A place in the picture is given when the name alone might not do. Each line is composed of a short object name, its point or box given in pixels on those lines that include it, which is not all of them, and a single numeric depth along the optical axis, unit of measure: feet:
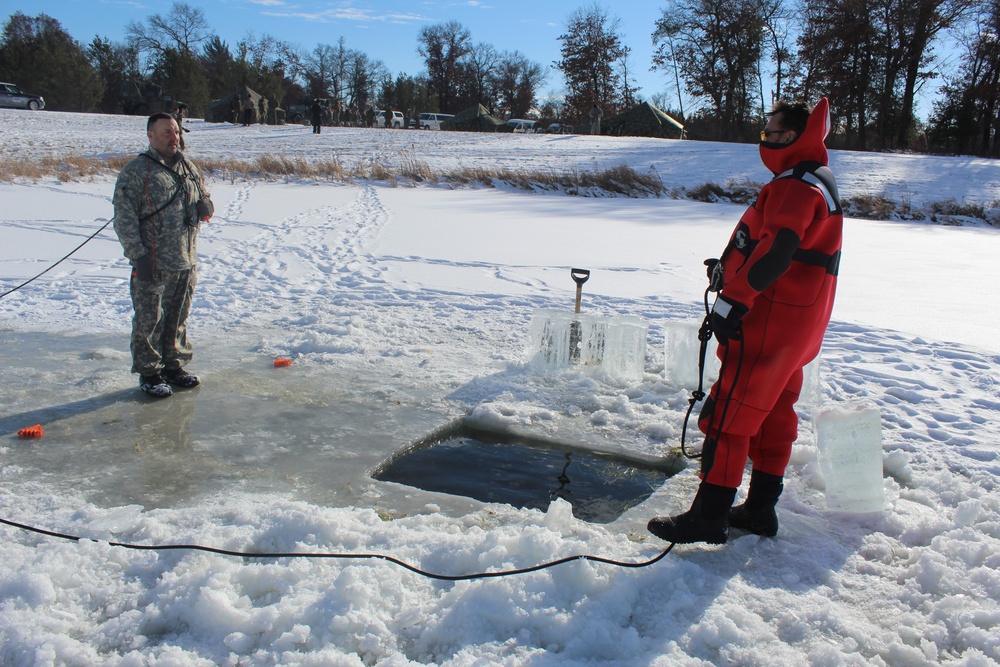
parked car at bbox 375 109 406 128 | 169.07
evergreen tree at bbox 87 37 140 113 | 200.95
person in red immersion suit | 9.09
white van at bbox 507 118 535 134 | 172.65
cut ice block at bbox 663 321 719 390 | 16.19
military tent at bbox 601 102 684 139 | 135.54
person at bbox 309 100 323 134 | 115.42
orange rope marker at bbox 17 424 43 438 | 12.83
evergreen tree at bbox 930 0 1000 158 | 105.91
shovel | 17.19
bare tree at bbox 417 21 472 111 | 209.36
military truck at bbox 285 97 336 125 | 162.78
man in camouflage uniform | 14.28
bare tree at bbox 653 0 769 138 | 145.07
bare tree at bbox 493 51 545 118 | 213.87
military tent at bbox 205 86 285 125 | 138.31
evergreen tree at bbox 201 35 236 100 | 203.62
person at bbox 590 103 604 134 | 143.43
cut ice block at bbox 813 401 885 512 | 11.02
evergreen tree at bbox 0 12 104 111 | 169.68
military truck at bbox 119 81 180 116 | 152.89
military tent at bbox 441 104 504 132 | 158.71
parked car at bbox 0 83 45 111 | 136.15
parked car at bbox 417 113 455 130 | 168.45
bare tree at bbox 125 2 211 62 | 207.21
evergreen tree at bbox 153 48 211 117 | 171.12
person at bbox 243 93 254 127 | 133.67
